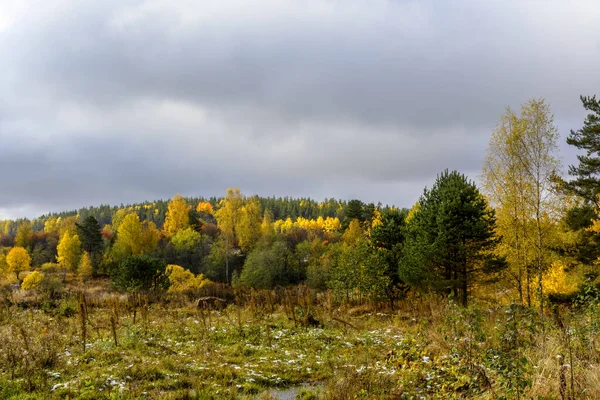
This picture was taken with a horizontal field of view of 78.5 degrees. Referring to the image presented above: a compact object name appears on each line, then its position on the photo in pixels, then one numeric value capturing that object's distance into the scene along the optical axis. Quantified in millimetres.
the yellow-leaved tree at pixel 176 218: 78438
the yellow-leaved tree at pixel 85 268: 58750
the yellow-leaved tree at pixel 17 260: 58531
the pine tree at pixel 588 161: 21047
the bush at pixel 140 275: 29766
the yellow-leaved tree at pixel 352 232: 57494
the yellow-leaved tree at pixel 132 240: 59941
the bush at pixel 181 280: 40156
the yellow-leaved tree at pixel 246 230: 64062
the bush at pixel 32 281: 35912
